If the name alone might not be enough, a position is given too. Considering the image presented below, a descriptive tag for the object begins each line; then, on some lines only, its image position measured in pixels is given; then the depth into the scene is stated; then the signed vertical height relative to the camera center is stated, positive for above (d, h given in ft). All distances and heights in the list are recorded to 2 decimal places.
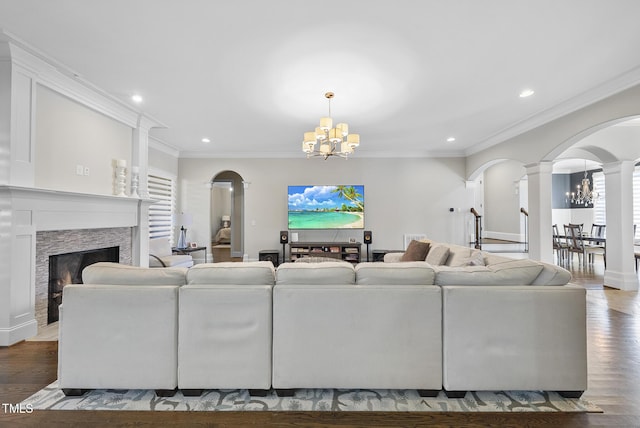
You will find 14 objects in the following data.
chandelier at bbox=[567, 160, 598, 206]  25.94 +2.38
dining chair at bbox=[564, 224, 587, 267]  21.45 -1.26
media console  21.75 -2.15
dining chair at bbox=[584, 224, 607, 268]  22.34 -1.96
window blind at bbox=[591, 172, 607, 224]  28.58 +2.09
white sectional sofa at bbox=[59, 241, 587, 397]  6.25 -2.47
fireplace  10.98 -1.91
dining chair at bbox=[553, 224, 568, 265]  23.09 -2.01
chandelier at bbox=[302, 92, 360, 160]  12.24 +3.60
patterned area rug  6.06 -3.76
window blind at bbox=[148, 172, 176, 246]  19.90 +0.96
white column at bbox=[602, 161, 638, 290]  15.38 -0.37
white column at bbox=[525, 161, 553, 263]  15.25 +0.29
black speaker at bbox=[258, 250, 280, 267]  21.58 -2.51
